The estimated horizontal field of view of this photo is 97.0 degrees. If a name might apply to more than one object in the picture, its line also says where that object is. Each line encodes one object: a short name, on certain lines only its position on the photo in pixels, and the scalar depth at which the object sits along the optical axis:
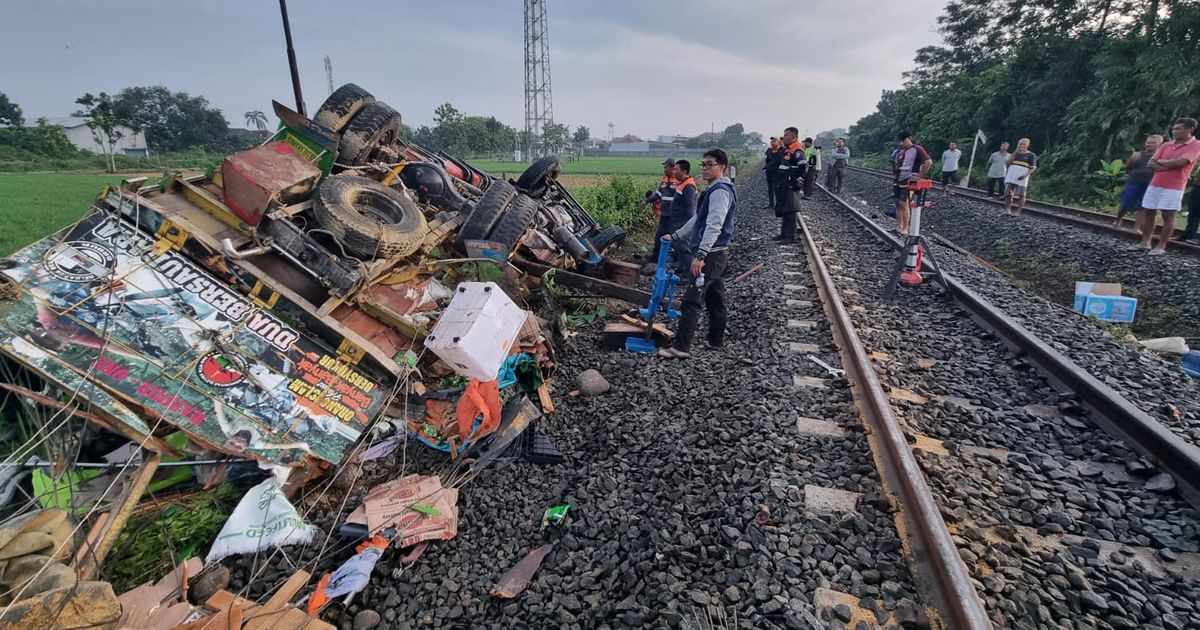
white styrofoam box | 3.52
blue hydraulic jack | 4.86
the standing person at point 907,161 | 8.63
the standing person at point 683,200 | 6.43
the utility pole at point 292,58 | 8.20
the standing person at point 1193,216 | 7.88
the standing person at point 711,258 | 4.46
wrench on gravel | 3.97
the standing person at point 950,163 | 15.77
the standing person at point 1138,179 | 8.53
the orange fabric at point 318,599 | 2.34
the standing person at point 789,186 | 8.98
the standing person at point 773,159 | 11.03
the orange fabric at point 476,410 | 3.38
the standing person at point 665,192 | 7.40
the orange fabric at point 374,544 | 2.64
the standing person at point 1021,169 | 11.18
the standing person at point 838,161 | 17.06
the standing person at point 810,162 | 12.89
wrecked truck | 2.96
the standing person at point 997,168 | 14.11
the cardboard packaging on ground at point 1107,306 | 5.69
